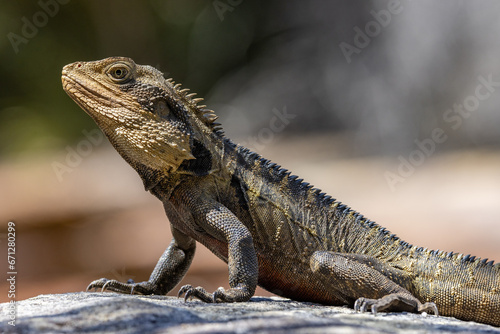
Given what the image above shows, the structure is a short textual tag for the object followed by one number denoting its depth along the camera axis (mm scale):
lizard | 4125
